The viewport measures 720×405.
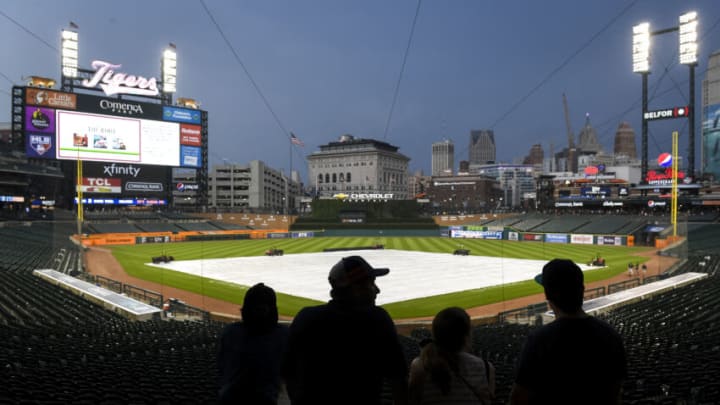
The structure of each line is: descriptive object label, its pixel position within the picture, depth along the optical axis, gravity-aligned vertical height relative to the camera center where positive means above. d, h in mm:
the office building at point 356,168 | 144375 +12378
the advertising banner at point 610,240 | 54506 -4622
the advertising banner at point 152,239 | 58019 -4726
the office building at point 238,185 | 132375 +5894
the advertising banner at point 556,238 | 59281 -4658
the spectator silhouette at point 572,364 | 2676 -992
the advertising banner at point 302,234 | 72500 -5026
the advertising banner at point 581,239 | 56656 -4665
